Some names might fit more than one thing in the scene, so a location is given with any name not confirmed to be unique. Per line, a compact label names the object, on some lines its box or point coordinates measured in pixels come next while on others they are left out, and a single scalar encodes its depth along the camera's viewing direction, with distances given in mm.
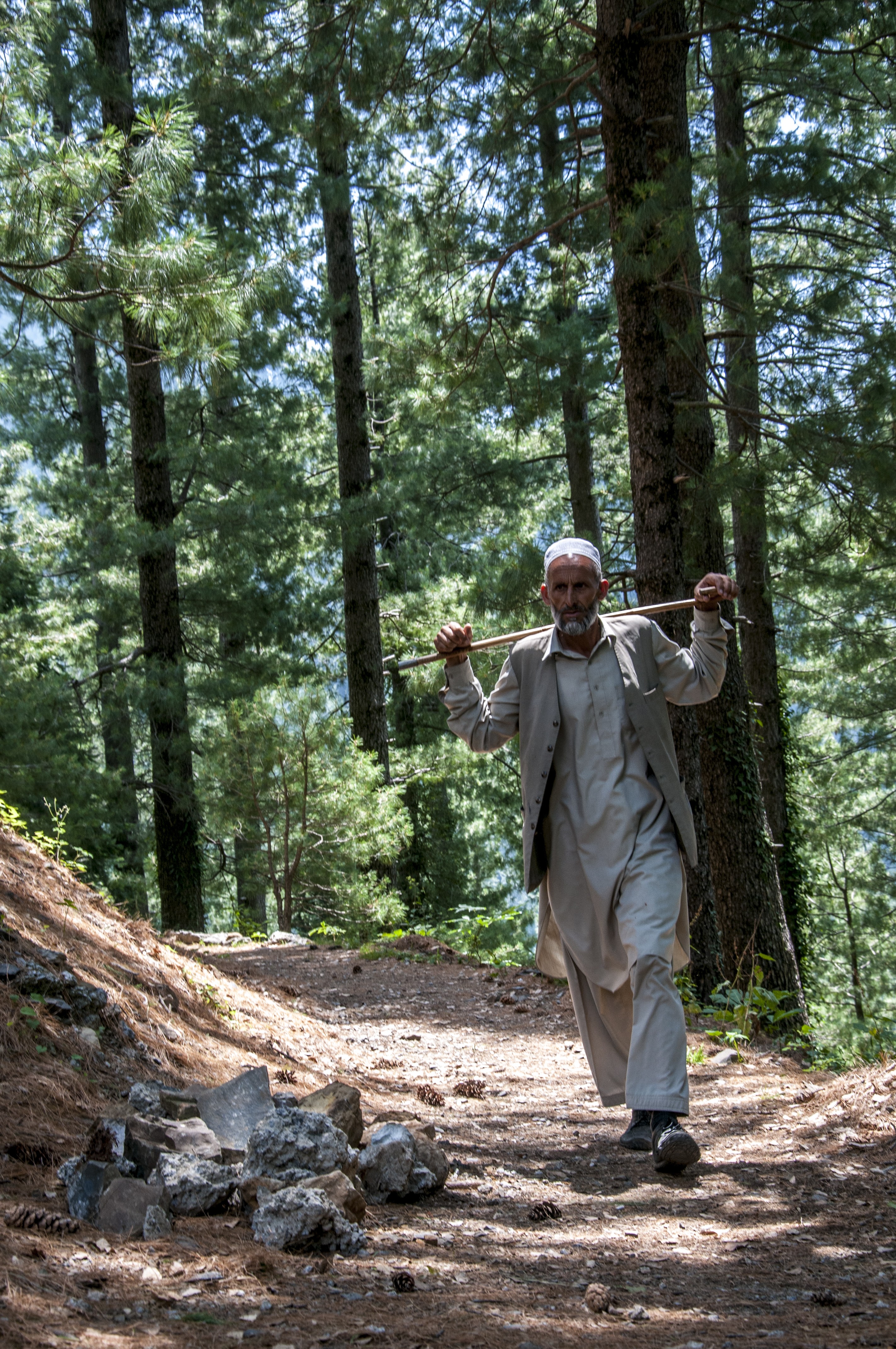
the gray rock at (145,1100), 3350
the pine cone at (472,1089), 5223
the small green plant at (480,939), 11758
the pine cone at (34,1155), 2971
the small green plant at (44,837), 6504
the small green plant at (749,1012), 6262
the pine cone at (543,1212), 3273
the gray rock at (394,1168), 3217
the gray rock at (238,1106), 3389
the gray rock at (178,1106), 3361
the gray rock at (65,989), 4113
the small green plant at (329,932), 11727
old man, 3969
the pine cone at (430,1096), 4949
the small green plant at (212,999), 5594
